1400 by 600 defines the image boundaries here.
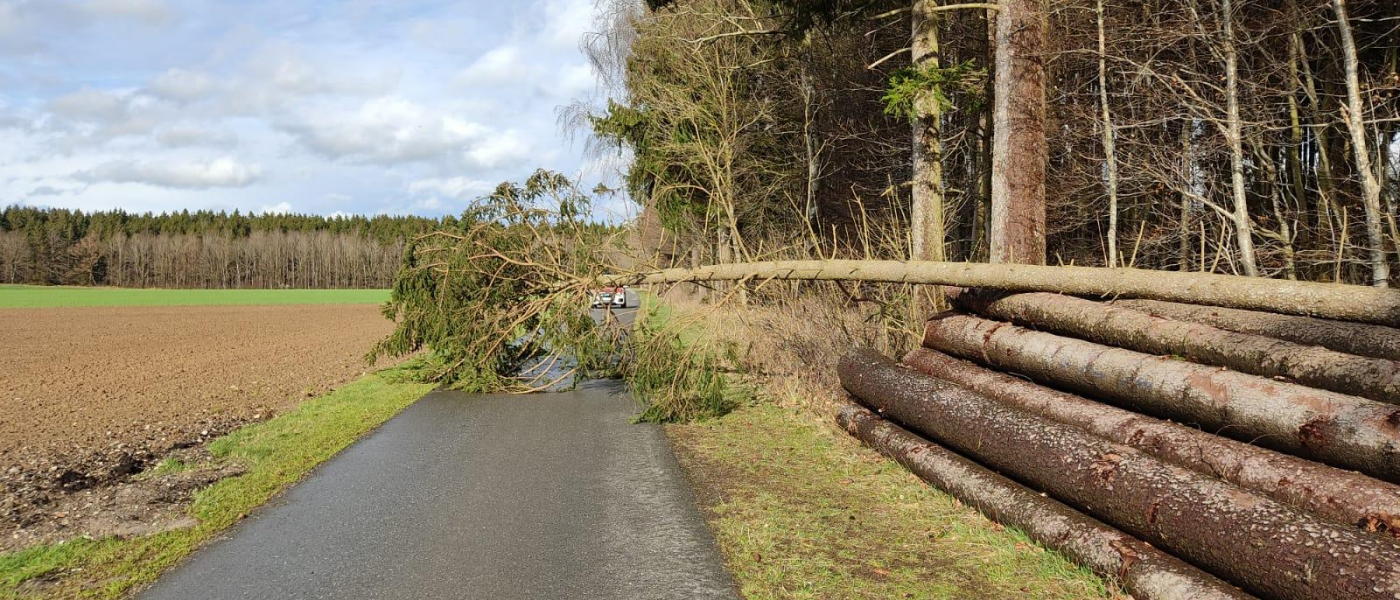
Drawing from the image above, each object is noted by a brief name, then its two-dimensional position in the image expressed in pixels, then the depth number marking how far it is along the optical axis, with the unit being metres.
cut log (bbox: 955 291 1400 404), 4.46
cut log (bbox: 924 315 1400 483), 4.06
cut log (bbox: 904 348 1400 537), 3.79
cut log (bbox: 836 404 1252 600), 3.97
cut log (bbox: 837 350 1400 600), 3.36
